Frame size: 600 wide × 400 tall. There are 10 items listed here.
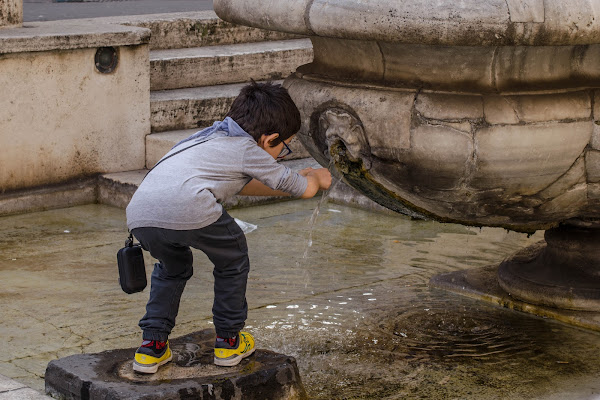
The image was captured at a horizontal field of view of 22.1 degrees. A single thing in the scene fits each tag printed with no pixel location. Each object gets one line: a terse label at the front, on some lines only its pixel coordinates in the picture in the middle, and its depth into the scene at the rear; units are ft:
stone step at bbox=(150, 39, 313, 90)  29.53
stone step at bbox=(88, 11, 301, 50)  30.65
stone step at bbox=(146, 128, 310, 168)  27.42
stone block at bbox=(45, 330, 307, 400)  13.43
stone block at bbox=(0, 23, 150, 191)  25.58
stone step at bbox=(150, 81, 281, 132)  28.22
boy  13.74
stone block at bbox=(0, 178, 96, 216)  25.83
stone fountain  13.25
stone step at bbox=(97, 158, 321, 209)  26.38
